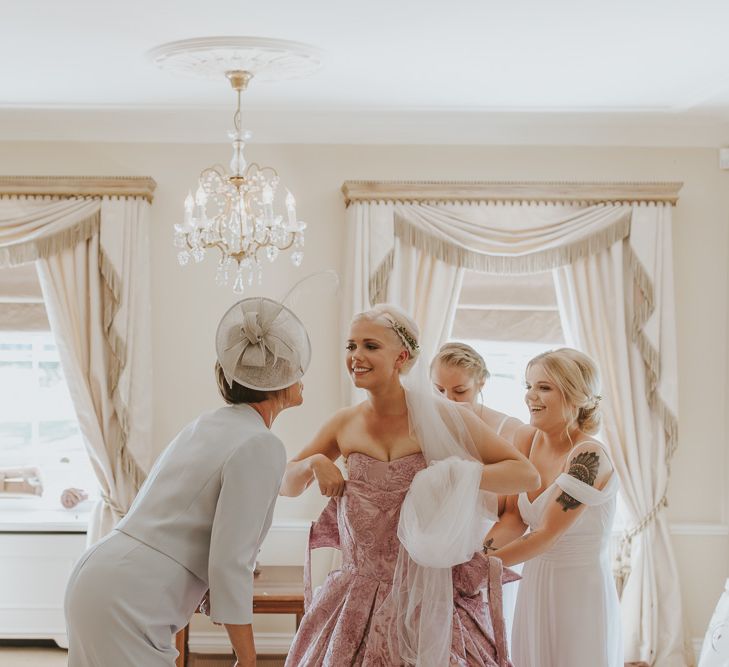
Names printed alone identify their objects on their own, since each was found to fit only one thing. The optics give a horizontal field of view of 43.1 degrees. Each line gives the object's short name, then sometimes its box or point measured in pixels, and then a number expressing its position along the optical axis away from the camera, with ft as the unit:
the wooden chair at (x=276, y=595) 13.98
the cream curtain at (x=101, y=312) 16.44
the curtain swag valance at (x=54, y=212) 16.63
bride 7.64
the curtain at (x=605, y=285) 16.55
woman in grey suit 6.61
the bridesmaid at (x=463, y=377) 11.73
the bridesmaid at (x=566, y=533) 8.87
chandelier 12.56
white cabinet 16.78
